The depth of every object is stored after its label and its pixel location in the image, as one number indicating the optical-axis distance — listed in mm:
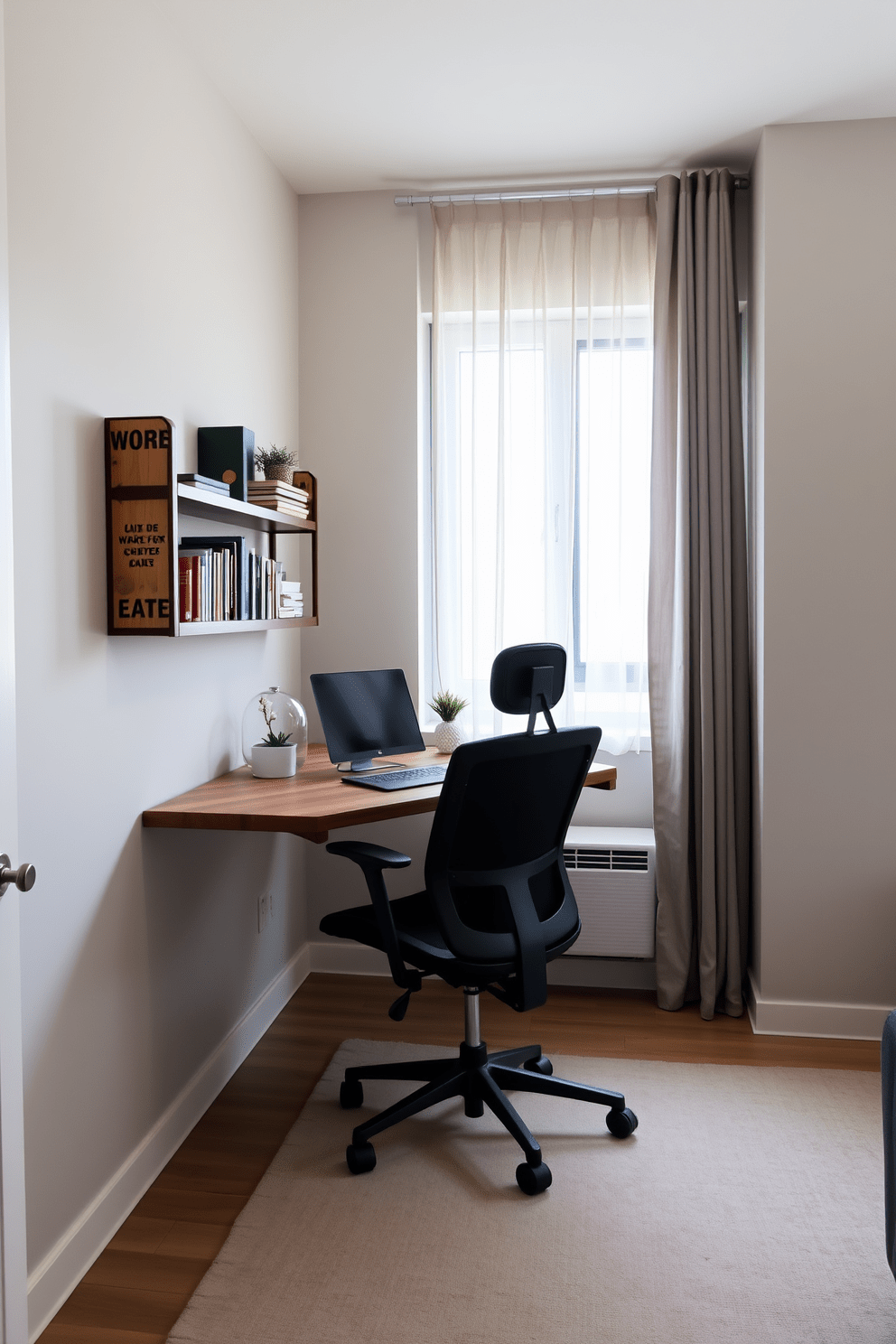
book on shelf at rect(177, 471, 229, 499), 2262
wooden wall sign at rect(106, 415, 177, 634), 2086
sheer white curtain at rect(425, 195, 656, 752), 3418
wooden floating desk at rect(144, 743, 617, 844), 2318
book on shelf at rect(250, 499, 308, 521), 2822
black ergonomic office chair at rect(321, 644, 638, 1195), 2172
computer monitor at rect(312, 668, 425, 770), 2967
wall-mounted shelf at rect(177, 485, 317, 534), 2292
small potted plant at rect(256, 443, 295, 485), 2900
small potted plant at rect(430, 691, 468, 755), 3273
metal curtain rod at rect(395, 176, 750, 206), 3357
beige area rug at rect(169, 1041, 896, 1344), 1854
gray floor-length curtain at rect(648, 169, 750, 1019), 3225
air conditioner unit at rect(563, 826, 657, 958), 3346
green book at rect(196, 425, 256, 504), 2633
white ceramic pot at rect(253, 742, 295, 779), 2797
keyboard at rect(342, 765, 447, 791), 2705
